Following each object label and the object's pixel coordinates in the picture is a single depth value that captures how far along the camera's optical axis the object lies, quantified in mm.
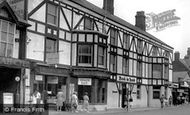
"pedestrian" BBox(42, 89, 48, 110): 25469
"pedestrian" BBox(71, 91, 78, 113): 26441
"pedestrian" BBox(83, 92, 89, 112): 27391
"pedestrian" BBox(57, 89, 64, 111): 25922
